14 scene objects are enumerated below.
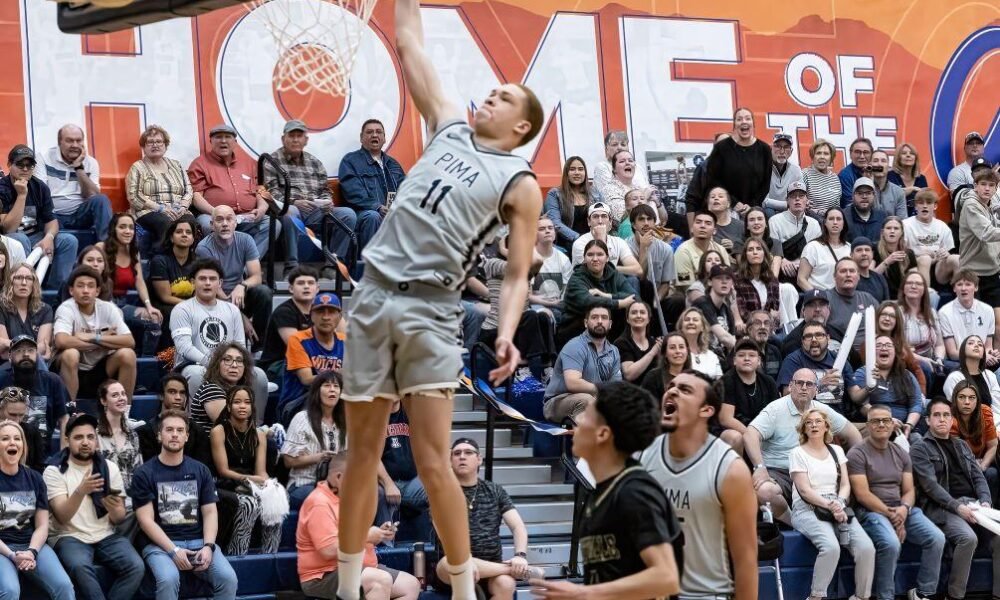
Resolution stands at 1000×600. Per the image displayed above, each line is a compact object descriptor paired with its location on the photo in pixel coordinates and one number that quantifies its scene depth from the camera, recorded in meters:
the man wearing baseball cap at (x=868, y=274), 14.57
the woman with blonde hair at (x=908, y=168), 17.14
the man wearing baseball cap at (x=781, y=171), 16.09
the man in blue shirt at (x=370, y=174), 14.66
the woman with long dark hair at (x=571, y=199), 14.74
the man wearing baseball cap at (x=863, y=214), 15.79
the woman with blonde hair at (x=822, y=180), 16.25
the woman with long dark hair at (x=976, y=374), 13.37
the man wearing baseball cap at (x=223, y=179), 13.99
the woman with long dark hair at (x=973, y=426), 12.78
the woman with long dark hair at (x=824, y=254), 14.72
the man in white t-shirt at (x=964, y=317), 14.34
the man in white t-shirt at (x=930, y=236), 15.65
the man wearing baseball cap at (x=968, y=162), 17.89
